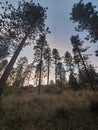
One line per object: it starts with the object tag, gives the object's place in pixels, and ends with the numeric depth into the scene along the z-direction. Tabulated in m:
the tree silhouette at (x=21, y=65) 25.22
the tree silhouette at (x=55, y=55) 23.37
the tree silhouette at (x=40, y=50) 16.58
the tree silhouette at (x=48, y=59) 20.01
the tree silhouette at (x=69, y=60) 22.73
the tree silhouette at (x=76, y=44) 15.21
